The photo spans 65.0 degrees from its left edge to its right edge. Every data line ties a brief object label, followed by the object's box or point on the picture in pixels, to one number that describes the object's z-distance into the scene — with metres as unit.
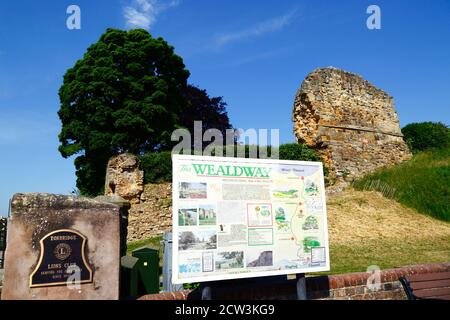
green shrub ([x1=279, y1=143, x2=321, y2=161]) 16.66
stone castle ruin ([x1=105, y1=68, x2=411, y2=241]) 15.90
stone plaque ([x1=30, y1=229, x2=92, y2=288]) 3.87
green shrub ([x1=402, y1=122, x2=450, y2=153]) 22.24
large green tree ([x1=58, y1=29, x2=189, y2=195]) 20.17
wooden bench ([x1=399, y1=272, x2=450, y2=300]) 5.07
